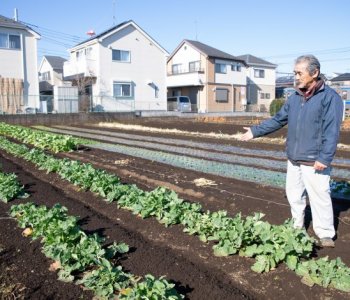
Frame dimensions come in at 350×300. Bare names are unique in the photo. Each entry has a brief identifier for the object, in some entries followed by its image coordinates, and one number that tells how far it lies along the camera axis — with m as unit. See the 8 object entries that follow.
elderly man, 3.26
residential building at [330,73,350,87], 46.53
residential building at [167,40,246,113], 37.16
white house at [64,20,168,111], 29.51
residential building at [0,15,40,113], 24.42
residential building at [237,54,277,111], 43.88
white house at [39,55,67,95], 38.15
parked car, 34.72
